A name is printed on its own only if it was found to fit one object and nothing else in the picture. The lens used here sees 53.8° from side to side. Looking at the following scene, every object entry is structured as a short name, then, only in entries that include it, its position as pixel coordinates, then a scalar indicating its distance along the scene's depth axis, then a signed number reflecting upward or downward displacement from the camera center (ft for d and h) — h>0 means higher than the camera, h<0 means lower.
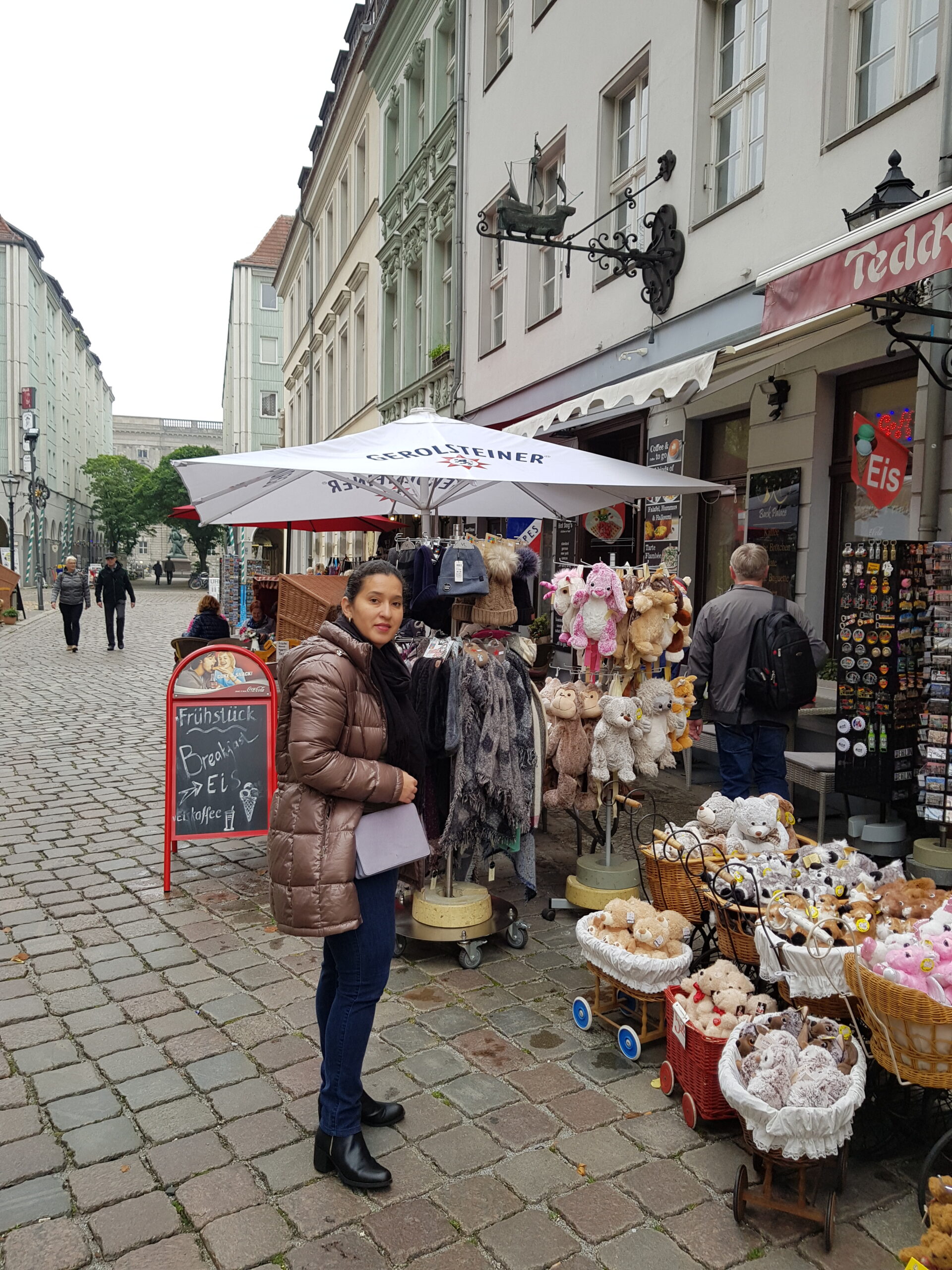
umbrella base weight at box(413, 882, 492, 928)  14.57 -5.31
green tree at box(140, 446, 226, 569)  206.18 +14.48
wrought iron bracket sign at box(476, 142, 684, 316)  27.86 +10.17
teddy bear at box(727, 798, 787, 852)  12.82 -3.46
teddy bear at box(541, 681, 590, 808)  16.49 -3.06
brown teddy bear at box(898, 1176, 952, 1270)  7.24 -5.13
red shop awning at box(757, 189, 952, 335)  13.10 +4.84
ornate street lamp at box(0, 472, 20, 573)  93.56 +7.18
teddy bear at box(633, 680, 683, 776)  16.52 -2.70
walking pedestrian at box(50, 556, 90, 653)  56.80 -2.28
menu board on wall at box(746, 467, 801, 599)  24.25 +1.52
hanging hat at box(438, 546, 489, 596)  14.84 -0.06
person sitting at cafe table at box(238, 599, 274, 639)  37.52 -2.36
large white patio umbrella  15.34 +1.74
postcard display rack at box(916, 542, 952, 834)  17.25 -2.09
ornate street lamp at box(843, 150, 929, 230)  17.22 +7.15
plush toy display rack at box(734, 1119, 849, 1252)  8.38 -5.65
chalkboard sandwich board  18.04 -3.56
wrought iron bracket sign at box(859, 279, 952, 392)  16.31 +4.72
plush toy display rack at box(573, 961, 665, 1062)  11.52 -5.67
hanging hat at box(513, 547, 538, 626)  16.06 -0.19
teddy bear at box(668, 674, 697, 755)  17.16 -2.32
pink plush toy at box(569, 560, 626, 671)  15.88 -0.60
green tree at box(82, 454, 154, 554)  207.10 +13.18
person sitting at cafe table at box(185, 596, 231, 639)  33.17 -2.18
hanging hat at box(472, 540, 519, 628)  15.52 -0.31
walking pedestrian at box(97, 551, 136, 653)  61.21 -2.03
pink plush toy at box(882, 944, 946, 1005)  8.24 -3.47
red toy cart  9.73 -5.25
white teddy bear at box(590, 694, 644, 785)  16.24 -2.86
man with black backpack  18.37 -1.84
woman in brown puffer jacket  8.62 -2.32
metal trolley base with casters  14.39 -5.67
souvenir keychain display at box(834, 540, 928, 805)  17.89 -1.68
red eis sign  20.36 +2.56
